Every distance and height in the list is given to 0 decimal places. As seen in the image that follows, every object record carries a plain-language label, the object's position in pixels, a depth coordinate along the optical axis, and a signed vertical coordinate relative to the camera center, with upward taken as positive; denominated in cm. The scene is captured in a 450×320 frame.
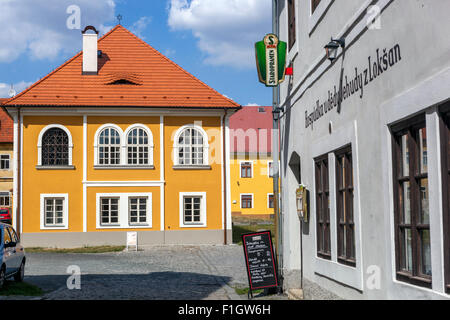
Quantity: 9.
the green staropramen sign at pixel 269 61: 1264 +299
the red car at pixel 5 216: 4625 -9
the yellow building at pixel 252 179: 6109 +304
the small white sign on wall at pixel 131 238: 2819 -112
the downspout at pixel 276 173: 1312 +79
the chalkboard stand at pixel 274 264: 1278 -109
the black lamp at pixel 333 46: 857 +228
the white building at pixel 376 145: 547 +74
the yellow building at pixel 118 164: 3042 +236
